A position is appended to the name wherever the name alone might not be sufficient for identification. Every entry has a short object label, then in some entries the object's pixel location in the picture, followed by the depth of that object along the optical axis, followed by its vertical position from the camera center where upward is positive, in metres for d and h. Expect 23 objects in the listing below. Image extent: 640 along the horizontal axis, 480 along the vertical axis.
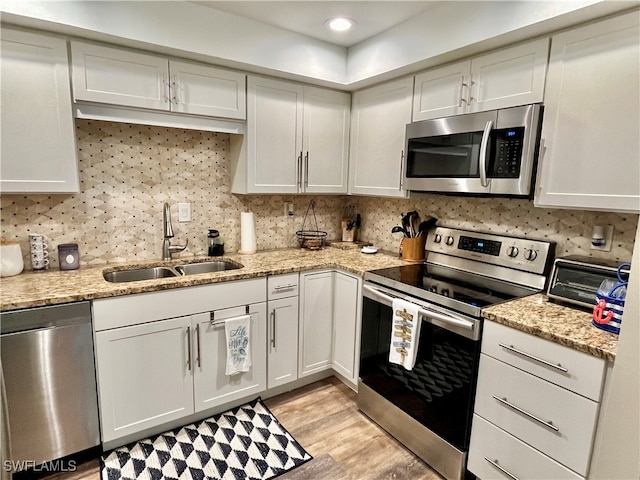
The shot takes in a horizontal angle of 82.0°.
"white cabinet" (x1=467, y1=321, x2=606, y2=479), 1.36 -0.85
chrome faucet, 2.40 -0.35
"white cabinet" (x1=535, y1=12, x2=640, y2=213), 1.49 +0.33
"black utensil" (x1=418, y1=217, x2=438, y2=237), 2.59 -0.23
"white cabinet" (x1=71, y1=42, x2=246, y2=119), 1.92 +0.57
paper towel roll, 2.70 -0.34
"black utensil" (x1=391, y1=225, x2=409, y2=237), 2.64 -0.28
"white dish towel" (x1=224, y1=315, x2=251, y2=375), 2.16 -0.92
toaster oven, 1.62 -0.37
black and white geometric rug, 1.83 -1.41
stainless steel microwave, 1.78 +0.22
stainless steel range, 1.74 -0.70
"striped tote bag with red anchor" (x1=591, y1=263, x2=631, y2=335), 1.41 -0.42
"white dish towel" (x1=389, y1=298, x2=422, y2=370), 1.88 -0.74
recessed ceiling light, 2.21 +1.00
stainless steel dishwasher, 1.62 -0.93
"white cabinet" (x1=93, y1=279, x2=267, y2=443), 1.85 -0.91
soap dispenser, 2.61 -0.41
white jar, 1.93 -0.42
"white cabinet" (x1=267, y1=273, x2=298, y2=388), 2.33 -0.91
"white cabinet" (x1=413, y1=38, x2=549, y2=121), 1.77 +0.59
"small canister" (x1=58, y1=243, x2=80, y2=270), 2.12 -0.43
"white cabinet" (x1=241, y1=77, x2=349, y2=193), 2.48 +0.35
